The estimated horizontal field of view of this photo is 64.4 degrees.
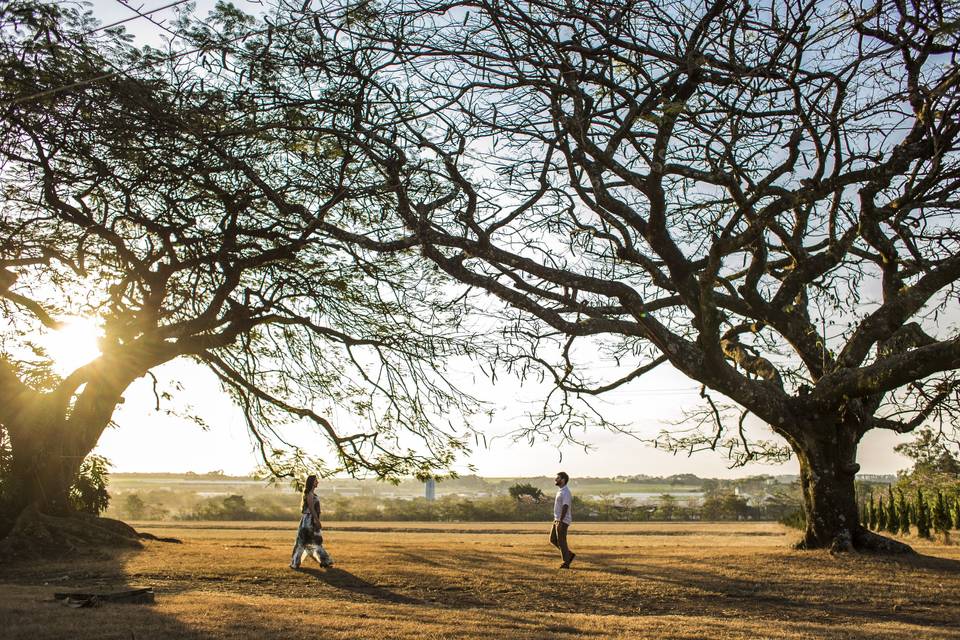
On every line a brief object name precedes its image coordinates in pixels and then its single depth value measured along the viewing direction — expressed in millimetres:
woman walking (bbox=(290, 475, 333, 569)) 13656
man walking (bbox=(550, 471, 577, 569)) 13820
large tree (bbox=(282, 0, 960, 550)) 11227
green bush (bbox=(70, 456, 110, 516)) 21641
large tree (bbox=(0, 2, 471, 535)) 11383
